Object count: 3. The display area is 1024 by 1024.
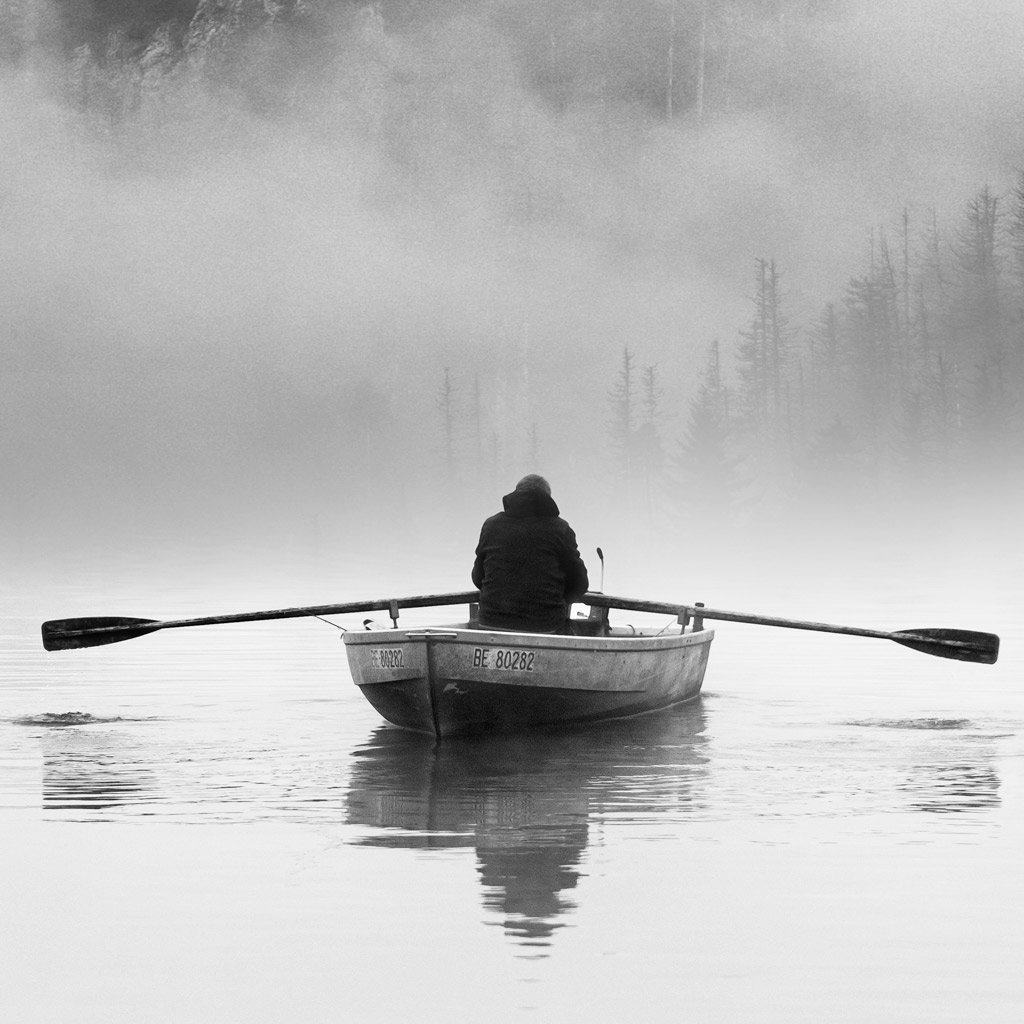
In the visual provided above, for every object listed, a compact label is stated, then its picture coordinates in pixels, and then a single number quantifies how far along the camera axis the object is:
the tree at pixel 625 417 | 145.62
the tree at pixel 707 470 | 126.69
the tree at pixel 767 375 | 129.12
